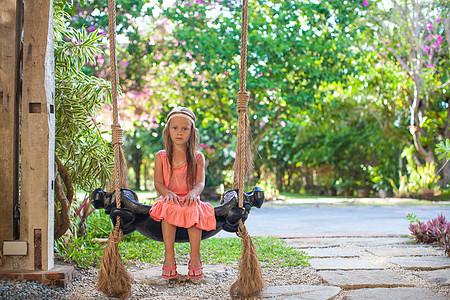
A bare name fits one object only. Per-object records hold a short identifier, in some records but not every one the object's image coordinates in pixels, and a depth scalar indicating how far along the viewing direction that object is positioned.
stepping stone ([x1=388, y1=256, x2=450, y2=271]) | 2.72
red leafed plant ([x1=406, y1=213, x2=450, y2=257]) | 3.17
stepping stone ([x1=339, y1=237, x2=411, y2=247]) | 3.75
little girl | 2.24
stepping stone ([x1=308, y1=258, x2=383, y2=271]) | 2.72
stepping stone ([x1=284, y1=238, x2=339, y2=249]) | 3.66
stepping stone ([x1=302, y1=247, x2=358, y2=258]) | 3.19
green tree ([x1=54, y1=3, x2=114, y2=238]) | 2.79
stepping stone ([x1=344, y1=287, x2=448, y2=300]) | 2.08
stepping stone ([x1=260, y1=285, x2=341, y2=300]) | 2.09
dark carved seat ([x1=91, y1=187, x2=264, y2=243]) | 2.19
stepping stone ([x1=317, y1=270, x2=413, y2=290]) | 2.31
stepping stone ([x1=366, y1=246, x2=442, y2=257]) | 3.19
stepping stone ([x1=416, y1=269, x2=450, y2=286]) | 2.36
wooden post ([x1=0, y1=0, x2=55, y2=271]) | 2.23
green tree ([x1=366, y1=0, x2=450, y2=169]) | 8.55
